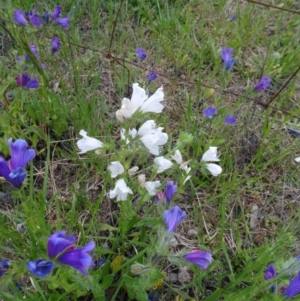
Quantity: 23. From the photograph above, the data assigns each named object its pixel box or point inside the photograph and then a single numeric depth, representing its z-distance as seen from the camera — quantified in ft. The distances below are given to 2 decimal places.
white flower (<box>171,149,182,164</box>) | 0.95
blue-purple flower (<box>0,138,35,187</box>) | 0.81
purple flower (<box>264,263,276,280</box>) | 0.92
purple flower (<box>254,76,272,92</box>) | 1.40
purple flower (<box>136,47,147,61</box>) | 1.57
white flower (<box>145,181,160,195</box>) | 0.97
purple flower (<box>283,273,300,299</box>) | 0.83
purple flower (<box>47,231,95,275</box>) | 0.69
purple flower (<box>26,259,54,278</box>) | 0.66
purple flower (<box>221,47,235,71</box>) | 1.49
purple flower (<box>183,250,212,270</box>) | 0.83
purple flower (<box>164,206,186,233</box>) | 0.83
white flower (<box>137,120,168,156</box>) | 0.86
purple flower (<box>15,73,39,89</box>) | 1.31
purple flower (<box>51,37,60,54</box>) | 1.46
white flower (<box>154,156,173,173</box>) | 0.94
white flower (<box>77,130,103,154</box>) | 0.91
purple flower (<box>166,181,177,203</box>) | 0.95
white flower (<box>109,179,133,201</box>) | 0.89
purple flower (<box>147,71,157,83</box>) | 1.48
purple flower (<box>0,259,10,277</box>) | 0.91
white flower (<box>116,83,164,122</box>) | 0.86
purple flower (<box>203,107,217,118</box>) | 1.36
